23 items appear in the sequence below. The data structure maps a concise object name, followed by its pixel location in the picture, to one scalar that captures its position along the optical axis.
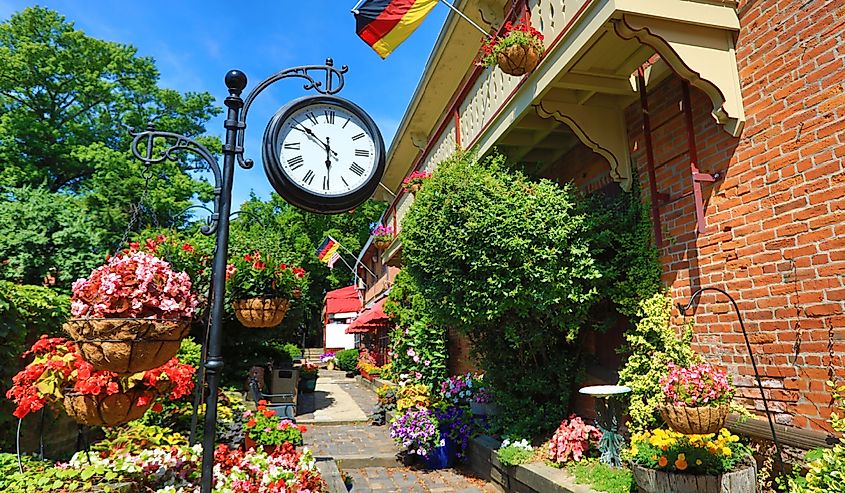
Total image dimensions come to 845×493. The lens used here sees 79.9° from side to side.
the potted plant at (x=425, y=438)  7.63
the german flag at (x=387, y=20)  6.38
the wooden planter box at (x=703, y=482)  3.71
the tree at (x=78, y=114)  19.94
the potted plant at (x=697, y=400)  3.60
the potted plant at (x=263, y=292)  4.66
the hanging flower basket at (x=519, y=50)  5.48
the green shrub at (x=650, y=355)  4.84
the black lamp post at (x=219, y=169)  2.81
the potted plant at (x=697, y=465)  3.74
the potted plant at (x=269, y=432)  5.84
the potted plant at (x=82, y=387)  3.71
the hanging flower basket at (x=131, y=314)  2.97
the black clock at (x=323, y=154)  3.09
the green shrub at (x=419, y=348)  11.30
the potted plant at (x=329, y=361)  29.47
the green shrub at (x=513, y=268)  5.59
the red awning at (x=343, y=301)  33.66
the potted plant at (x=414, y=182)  9.52
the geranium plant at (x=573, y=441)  5.58
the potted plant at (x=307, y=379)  16.69
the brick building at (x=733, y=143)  3.67
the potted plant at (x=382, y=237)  16.20
